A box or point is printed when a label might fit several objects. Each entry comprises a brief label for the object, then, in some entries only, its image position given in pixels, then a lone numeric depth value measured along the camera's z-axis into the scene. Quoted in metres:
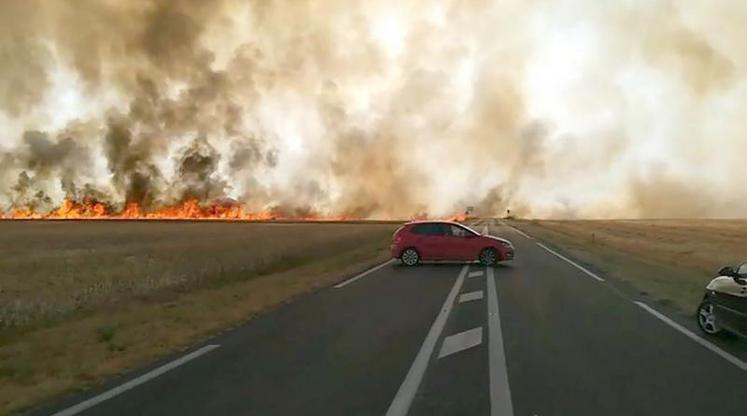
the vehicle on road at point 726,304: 9.70
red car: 26.73
